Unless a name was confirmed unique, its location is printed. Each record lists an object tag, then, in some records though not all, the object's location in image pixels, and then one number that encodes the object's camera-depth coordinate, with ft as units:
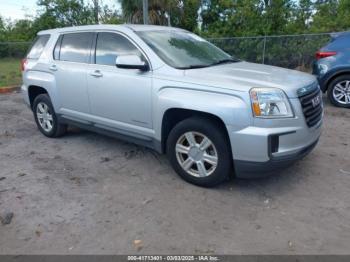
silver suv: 11.68
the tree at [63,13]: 87.91
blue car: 24.76
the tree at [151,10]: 62.13
